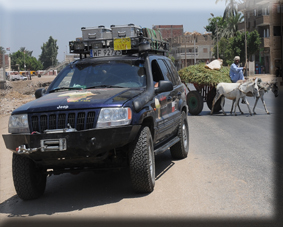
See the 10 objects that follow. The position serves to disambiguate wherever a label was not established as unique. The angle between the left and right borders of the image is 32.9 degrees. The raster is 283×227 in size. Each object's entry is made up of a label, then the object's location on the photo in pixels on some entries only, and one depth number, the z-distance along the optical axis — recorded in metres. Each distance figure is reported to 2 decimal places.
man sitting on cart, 17.41
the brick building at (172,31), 162.68
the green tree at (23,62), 180.50
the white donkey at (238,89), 16.84
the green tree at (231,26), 89.56
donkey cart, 17.72
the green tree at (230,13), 83.88
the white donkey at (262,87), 17.00
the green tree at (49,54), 164.50
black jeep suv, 5.71
